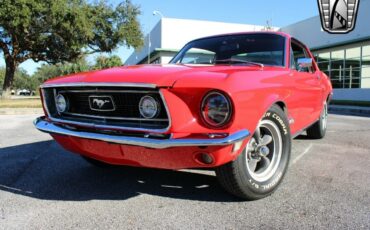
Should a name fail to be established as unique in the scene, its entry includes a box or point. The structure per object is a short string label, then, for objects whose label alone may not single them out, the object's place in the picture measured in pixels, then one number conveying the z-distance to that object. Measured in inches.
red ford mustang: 108.3
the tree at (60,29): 865.5
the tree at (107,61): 2404.5
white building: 874.1
